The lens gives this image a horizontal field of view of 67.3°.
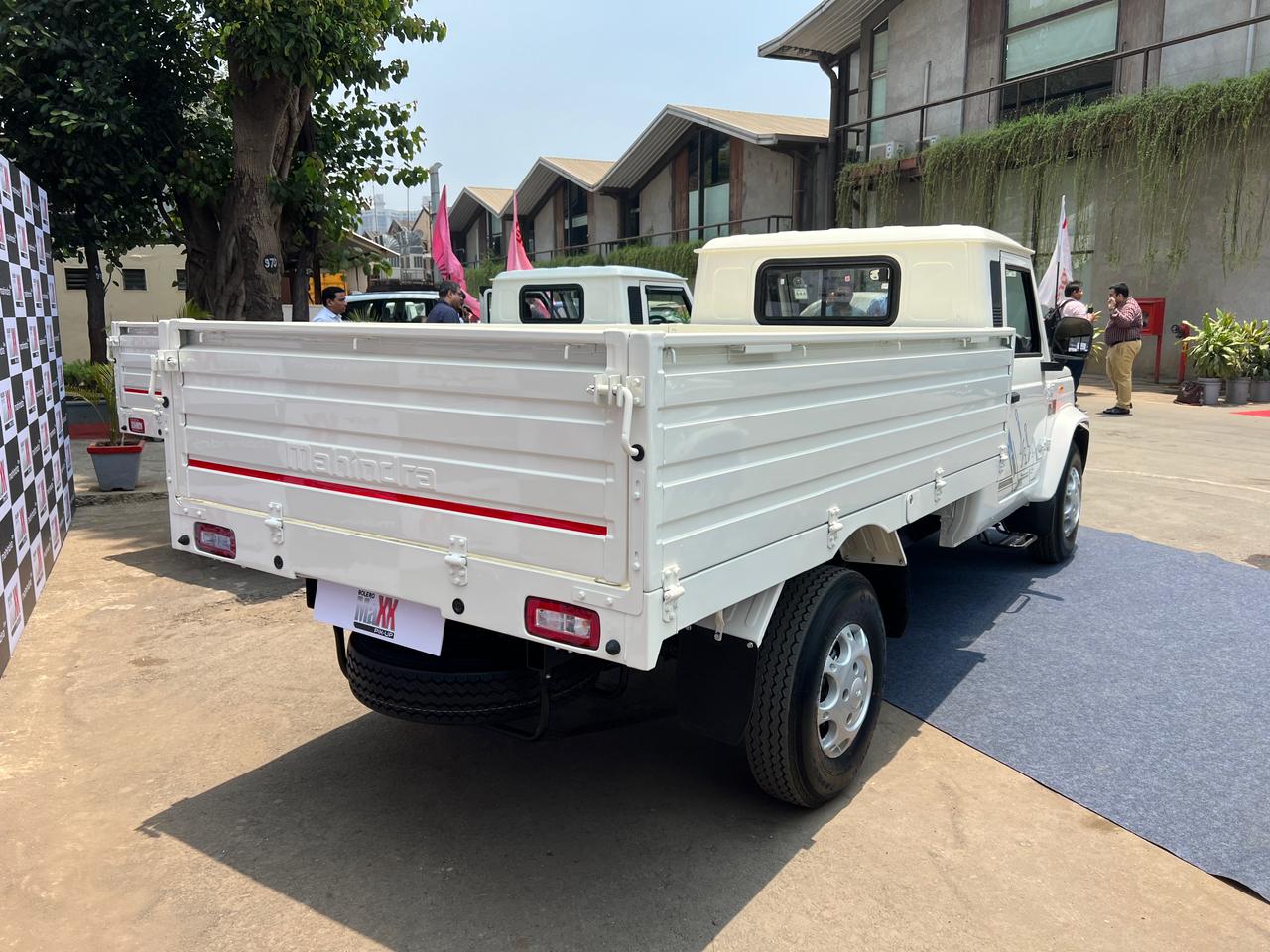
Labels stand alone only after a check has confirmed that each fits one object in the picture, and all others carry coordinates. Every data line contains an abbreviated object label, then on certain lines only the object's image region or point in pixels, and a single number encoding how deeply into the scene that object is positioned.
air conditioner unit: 20.56
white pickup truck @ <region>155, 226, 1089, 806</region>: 2.54
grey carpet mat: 3.48
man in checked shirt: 13.34
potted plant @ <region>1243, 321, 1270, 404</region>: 14.21
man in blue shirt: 8.49
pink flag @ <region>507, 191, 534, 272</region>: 13.82
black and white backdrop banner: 5.23
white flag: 12.38
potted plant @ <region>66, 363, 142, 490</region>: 8.47
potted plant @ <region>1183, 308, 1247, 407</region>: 14.12
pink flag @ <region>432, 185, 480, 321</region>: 13.02
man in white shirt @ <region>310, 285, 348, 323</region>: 9.58
